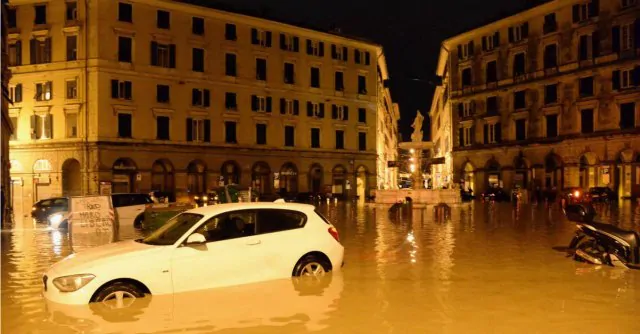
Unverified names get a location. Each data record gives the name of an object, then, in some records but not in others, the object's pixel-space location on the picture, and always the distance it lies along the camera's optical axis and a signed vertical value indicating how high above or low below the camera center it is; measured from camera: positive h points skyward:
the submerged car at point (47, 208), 29.81 -1.46
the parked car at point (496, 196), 58.25 -2.26
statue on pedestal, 48.19 +3.56
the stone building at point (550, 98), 50.34 +6.94
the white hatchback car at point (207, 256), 8.70 -1.26
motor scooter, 12.13 -1.47
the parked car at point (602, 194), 48.09 -1.86
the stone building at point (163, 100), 47.84 +6.58
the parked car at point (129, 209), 25.97 -1.39
